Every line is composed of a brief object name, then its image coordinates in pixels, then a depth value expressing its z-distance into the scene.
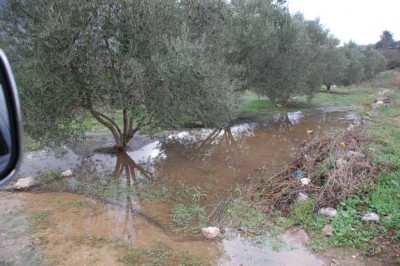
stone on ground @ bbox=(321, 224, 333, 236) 5.51
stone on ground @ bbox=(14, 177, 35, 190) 7.61
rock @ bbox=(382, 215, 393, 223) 5.53
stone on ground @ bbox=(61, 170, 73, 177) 8.69
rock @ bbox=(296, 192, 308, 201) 6.52
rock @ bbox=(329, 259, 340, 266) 4.78
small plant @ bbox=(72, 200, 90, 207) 6.87
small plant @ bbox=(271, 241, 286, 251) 5.27
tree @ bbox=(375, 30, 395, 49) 74.00
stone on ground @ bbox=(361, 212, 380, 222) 5.65
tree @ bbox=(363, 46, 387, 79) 44.69
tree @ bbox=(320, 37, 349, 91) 25.12
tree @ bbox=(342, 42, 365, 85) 37.00
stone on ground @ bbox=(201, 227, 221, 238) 5.61
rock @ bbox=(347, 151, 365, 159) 7.62
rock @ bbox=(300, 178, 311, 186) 7.01
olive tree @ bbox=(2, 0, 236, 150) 7.96
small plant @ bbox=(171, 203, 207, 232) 6.05
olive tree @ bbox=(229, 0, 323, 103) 15.43
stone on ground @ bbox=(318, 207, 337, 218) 5.97
